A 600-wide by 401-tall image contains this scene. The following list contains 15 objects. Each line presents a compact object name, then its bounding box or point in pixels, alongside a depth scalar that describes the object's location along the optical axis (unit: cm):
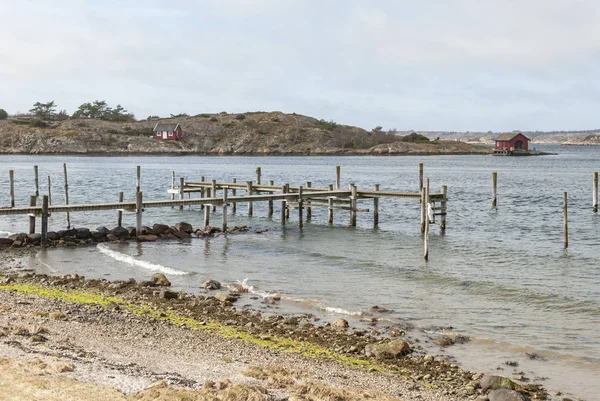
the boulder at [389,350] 1262
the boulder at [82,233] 2731
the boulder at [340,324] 1490
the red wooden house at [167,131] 15475
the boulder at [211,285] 1928
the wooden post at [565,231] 2796
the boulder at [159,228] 2936
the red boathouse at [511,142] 14881
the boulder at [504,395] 1009
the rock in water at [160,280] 1931
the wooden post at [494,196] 4521
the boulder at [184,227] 3014
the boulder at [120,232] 2811
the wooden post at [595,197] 4141
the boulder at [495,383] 1078
